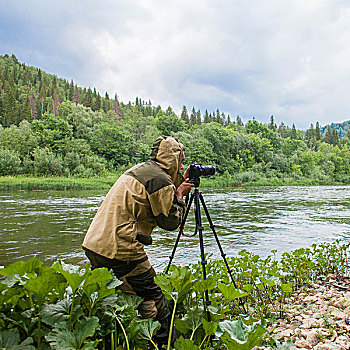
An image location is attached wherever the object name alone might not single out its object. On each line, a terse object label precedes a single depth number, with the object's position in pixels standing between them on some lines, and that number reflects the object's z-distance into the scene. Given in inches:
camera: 127.2
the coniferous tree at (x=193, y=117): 4586.6
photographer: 99.4
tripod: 128.5
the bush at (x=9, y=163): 1584.6
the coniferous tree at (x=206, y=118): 4928.6
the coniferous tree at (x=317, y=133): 5610.2
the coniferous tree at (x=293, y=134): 5374.0
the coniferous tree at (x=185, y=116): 4633.4
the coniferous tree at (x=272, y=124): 5725.4
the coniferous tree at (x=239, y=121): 6437.0
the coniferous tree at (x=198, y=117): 4628.0
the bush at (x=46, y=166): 1653.5
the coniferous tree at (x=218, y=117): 5099.4
